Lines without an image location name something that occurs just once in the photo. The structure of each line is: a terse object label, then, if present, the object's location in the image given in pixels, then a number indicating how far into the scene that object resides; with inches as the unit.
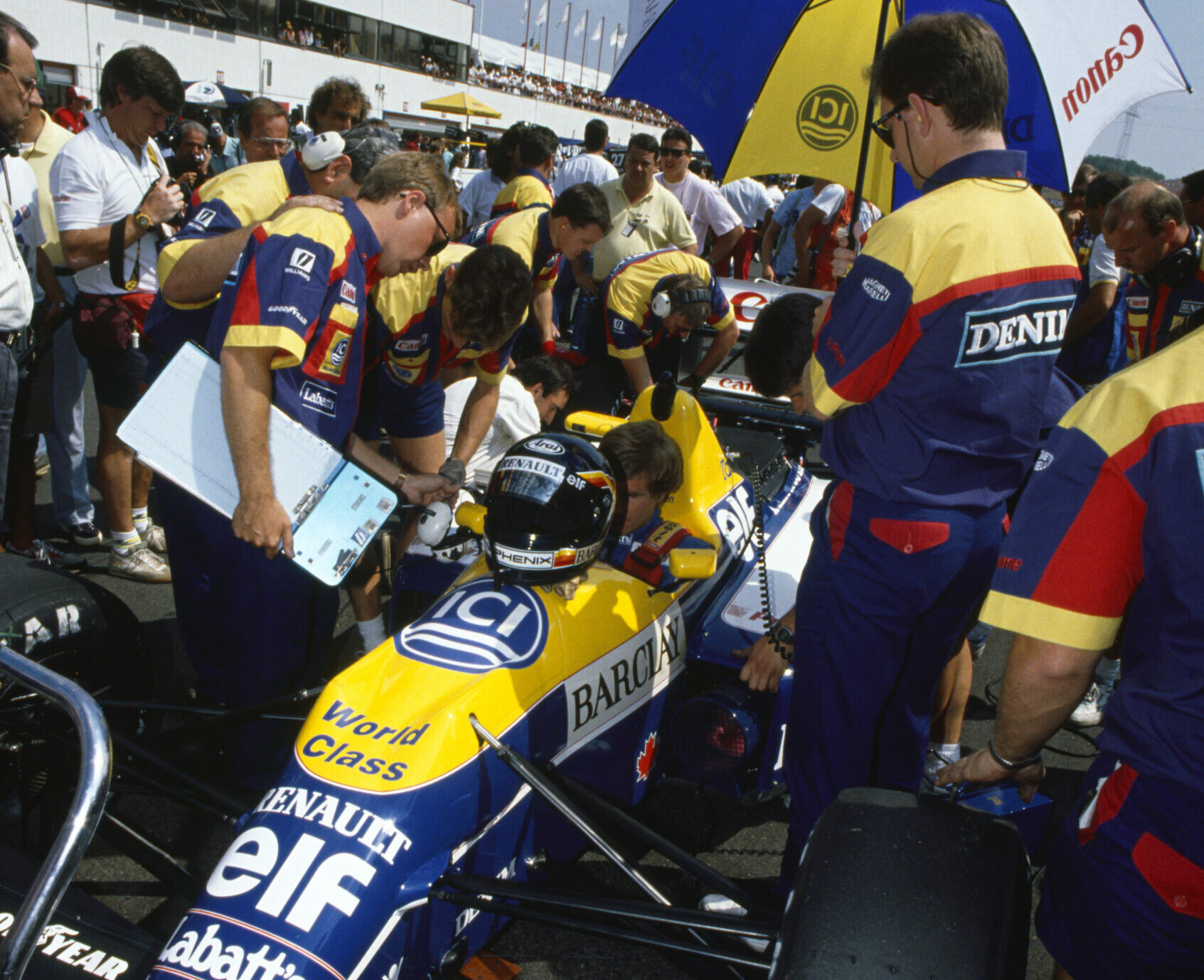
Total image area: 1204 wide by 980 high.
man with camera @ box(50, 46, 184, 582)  149.3
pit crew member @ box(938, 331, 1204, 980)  49.1
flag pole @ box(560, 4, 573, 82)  2657.5
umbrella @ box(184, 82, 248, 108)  440.5
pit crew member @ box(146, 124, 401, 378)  103.0
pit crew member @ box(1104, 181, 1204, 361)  162.1
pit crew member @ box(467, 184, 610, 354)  180.2
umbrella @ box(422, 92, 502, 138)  1234.1
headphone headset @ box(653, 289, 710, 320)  175.3
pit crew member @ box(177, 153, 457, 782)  89.1
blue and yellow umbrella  111.6
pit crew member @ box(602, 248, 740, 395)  185.5
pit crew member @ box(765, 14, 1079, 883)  71.9
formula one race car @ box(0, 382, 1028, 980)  57.5
